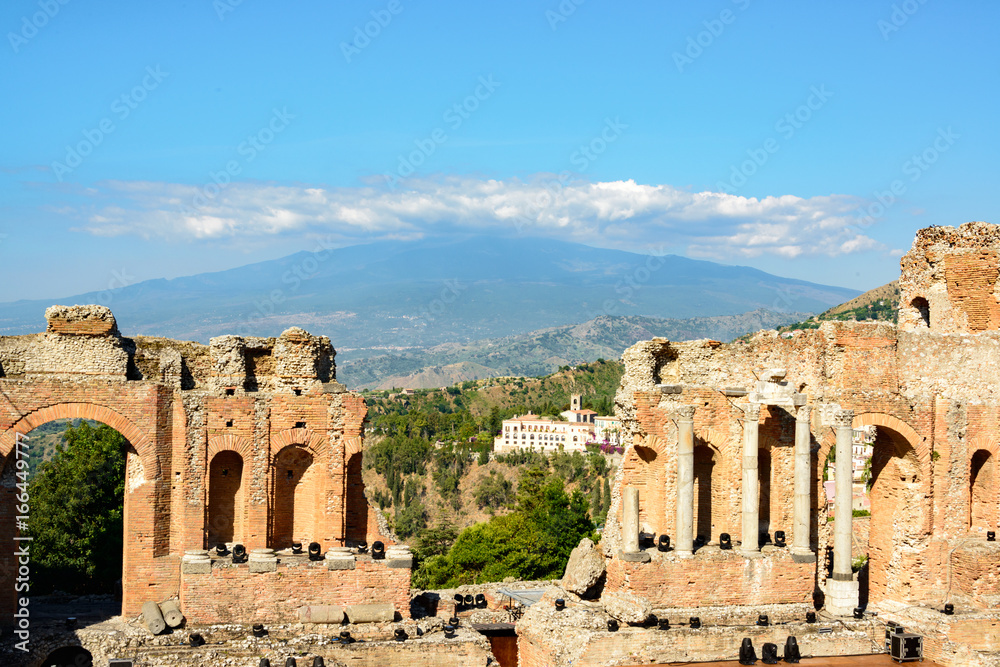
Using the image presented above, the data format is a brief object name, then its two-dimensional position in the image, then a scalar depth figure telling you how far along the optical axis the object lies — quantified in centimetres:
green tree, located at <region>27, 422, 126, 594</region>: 3188
